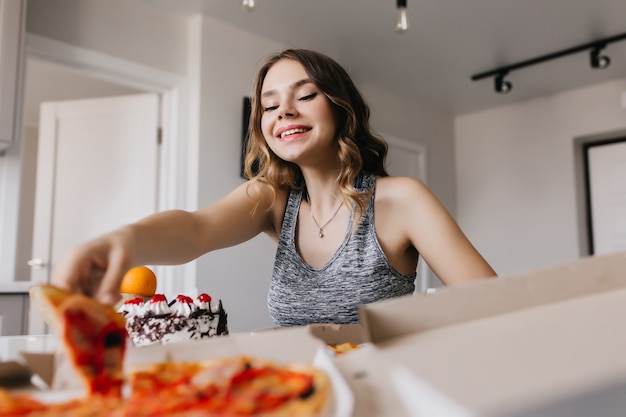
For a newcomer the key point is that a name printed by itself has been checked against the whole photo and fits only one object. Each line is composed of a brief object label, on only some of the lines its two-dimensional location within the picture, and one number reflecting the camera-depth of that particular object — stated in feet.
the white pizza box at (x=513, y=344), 0.89
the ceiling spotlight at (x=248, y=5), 7.40
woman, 3.42
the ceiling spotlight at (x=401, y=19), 7.50
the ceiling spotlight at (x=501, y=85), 13.05
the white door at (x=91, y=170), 9.99
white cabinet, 7.24
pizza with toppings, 0.94
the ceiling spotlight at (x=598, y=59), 11.44
